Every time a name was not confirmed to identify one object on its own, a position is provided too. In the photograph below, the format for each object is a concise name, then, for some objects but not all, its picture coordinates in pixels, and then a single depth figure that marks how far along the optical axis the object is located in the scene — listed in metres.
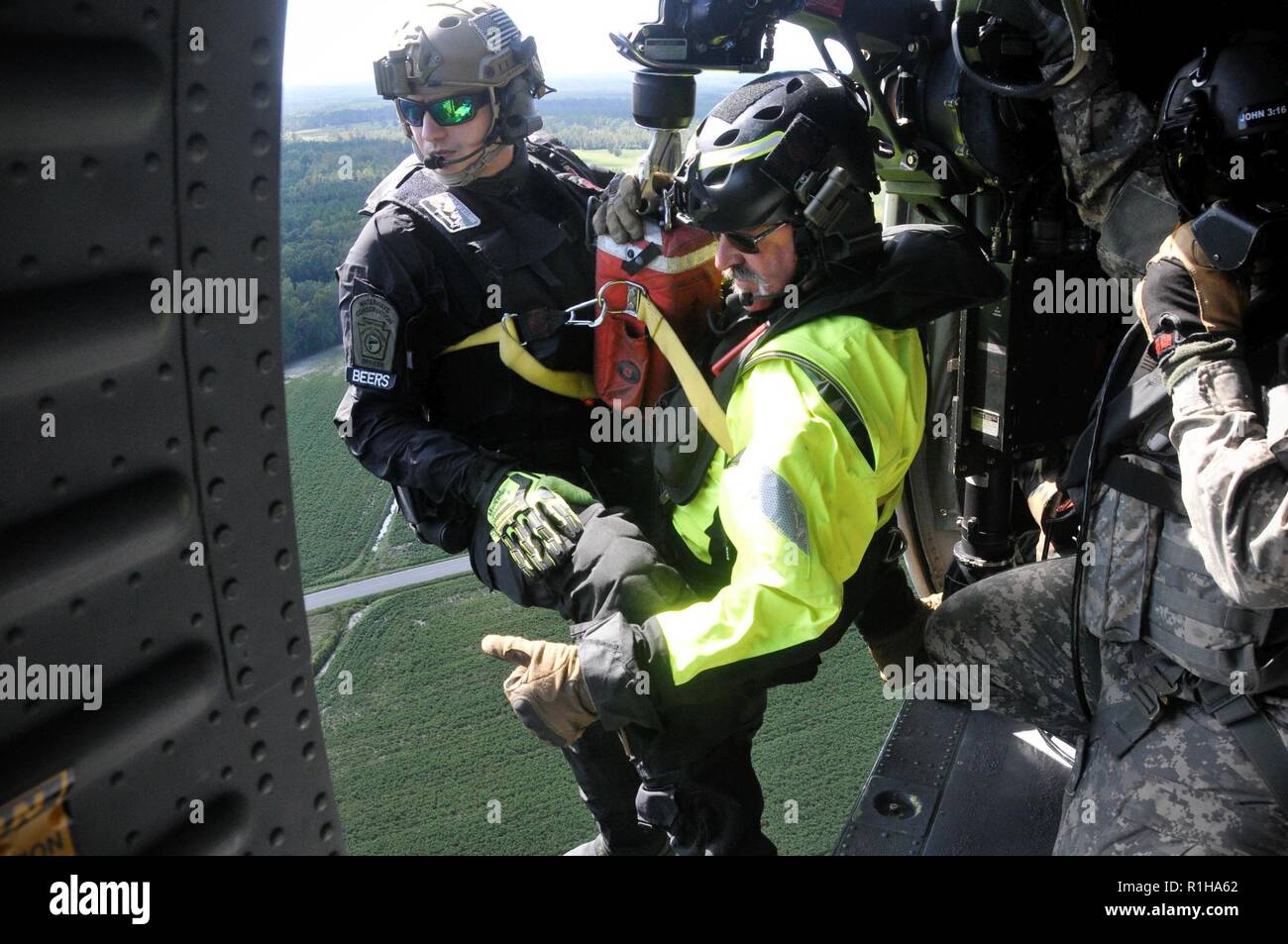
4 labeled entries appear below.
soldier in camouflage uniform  1.79
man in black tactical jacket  2.94
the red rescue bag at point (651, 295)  2.71
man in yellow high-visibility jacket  2.04
